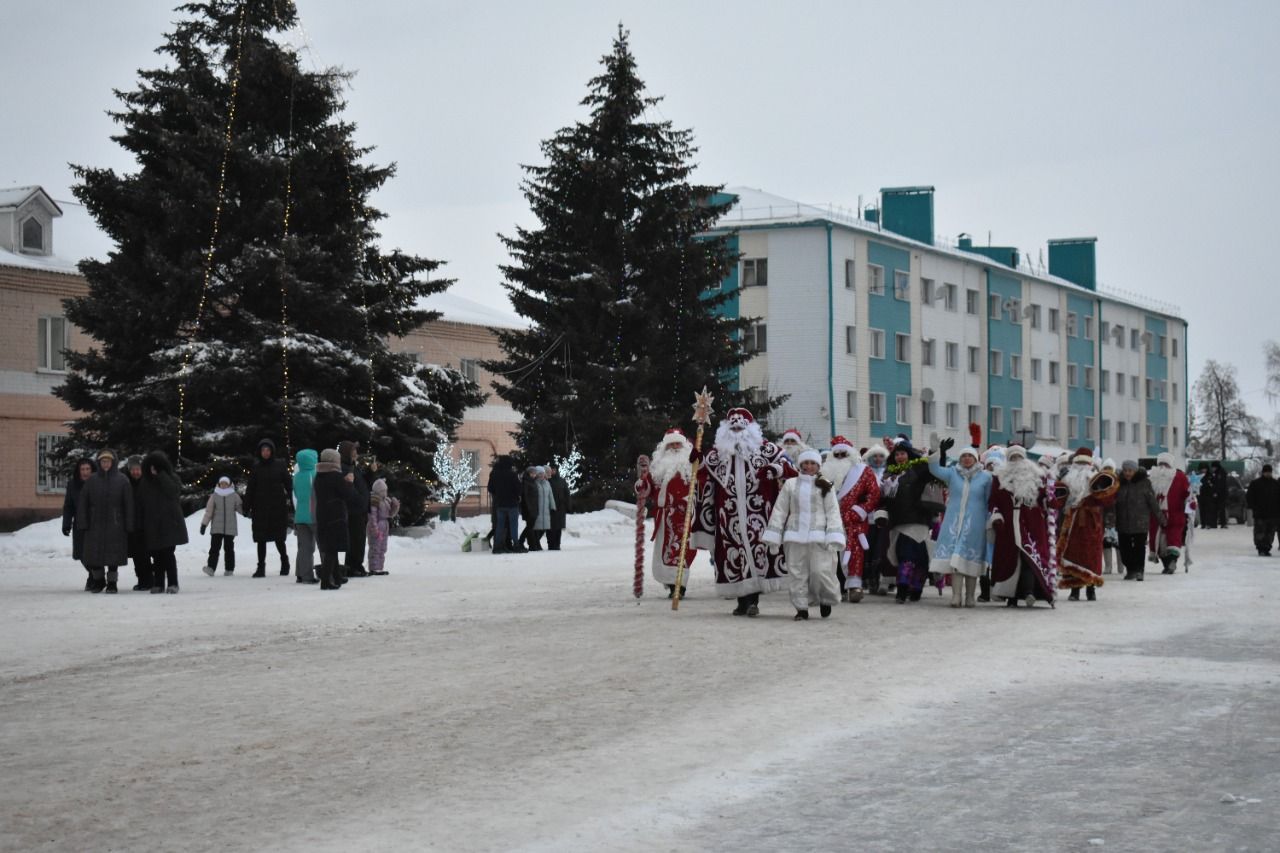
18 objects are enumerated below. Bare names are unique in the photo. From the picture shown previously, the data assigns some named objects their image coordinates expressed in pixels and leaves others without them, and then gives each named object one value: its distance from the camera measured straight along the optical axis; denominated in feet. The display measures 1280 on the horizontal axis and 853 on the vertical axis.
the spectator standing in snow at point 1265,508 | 103.04
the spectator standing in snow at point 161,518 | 65.51
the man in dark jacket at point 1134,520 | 77.87
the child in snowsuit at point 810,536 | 50.75
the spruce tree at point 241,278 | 104.99
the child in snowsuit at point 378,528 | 77.56
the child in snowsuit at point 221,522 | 77.04
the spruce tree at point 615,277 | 138.62
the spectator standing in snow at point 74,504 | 66.13
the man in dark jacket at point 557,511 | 103.85
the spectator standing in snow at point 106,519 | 64.90
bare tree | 364.17
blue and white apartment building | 200.23
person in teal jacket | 70.54
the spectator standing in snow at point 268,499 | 75.92
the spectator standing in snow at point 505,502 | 96.12
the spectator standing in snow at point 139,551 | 66.23
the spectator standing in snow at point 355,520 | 73.20
